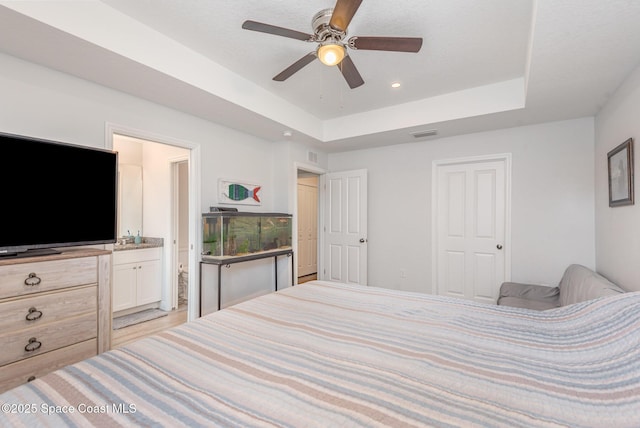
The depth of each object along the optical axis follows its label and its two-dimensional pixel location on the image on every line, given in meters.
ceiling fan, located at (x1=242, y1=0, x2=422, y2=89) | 1.75
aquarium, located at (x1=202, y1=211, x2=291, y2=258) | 3.22
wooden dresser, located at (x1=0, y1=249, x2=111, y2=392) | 1.71
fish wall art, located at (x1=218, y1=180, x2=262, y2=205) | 3.56
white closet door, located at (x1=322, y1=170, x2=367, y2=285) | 4.61
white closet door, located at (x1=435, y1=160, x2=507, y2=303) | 3.76
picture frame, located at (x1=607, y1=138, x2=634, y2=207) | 2.21
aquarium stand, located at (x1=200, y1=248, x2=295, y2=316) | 3.15
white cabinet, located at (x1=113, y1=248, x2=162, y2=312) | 3.53
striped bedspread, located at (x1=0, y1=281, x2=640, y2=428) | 0.82
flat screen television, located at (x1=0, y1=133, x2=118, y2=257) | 1.86
